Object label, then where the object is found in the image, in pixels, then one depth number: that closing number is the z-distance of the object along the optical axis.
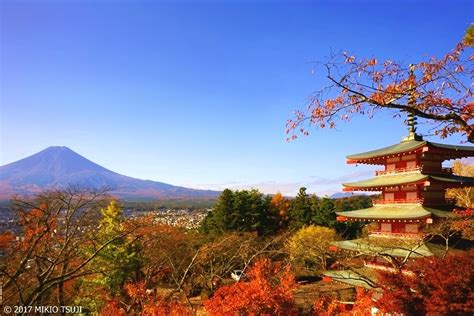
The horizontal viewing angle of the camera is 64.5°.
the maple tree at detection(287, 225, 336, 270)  26.72
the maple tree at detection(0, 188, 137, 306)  8.77
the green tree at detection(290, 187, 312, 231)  34.69
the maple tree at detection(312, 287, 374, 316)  14.85
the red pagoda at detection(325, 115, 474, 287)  13.93
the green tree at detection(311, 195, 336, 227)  33.34
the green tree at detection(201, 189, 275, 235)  33.84
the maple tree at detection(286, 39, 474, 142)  4.66
